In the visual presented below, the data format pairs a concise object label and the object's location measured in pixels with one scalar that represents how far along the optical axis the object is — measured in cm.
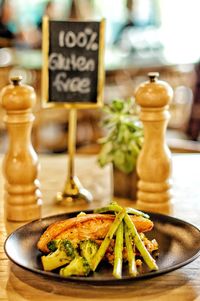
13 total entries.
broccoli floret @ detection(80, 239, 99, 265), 90
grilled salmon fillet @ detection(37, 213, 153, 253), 92
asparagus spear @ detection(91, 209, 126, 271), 89
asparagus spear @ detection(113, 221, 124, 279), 87
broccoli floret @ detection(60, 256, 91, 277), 87
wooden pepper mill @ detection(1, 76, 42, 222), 112
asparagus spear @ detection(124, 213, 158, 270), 89
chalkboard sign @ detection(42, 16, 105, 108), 121
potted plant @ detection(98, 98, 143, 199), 121
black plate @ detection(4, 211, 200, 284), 86
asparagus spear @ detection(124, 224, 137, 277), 87
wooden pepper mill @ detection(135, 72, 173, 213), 112
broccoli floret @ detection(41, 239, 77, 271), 89
